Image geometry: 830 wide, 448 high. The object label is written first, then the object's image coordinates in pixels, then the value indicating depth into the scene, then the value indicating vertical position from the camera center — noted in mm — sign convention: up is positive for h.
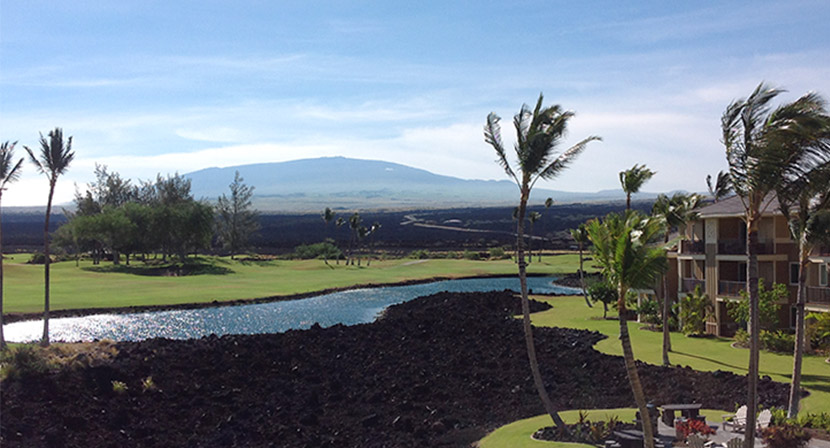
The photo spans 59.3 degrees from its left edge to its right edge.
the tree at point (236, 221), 125000 +1089
